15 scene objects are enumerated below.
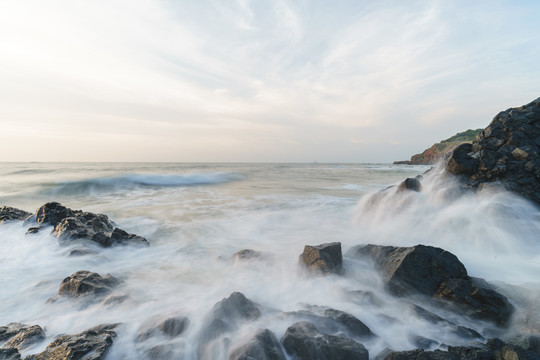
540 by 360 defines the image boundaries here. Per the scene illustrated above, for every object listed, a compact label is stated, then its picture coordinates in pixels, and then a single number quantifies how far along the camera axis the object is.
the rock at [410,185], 7.88
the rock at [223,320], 2.81
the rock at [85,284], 3.86
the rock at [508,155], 5.92
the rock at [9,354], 2.52
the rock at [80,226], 6.26
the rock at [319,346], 2.47
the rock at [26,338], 2.78
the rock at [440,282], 3.26
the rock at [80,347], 2.42
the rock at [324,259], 4.42
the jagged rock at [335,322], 2.94
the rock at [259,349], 2.48
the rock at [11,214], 8.31
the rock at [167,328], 2.99
